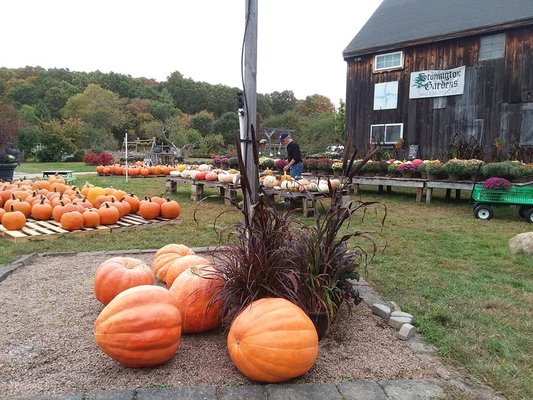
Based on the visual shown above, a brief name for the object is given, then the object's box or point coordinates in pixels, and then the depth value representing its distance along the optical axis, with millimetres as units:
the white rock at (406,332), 2705
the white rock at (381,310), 3014
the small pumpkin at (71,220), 6023
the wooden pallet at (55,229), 5734
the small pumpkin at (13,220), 5926
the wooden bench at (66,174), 11875
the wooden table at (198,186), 9352
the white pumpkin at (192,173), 10450
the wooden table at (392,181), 10344
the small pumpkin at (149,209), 6974
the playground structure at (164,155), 24198
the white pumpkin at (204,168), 11391
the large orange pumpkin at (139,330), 2207
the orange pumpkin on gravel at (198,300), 2639
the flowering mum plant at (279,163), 13694
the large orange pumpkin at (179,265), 3271
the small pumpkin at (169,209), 7086
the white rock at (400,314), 2968
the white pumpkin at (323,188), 7832
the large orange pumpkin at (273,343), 2119
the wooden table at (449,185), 9305
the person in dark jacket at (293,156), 8547
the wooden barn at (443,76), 12273
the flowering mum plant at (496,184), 7582
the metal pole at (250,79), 3166
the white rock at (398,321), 2859
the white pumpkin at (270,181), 8609
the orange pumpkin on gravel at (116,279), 2959
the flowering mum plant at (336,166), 11898
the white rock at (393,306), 3168
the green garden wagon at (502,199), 7465
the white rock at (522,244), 5109
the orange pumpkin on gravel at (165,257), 3580
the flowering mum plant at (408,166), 10477
